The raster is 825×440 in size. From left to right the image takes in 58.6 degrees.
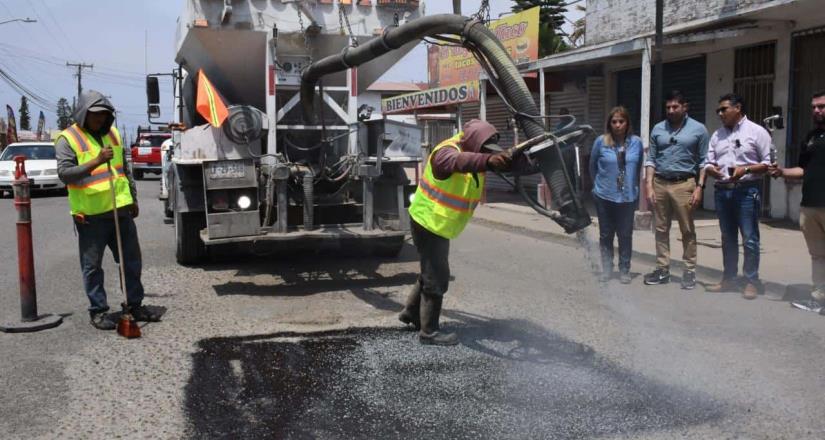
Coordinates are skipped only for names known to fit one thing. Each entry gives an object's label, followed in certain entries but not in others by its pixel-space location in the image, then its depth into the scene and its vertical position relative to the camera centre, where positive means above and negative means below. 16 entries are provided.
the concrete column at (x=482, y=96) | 14.58 +1.14
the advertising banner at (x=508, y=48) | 16.31 +2.59
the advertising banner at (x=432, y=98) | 15.76 +1.36
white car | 18.52 -0.15
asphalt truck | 6.61 +0.18
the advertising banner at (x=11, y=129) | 41.25 +1.72
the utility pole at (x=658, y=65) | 10.55 +1.26
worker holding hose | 4.44 -0.31
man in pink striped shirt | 6.44 -0.17
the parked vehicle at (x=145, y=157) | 26.44 +0.03
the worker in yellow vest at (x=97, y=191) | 5.33 -0.24
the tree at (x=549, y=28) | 27.70 +4.91
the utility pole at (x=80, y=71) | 64.50 +7.72
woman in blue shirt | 7.17 -0.25
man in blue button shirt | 6.82 -0.22
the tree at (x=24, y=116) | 69.12 +4.15
